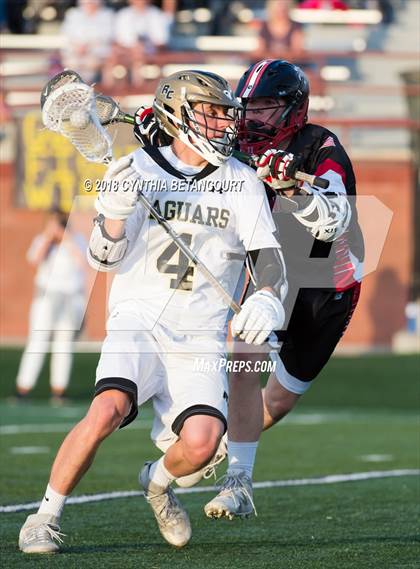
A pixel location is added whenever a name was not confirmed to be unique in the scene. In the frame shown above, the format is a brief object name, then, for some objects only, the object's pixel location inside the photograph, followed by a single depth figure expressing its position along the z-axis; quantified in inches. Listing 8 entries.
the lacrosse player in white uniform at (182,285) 184.5
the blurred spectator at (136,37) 609.6
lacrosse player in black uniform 205.6
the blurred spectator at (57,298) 448.1
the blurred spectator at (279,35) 602.5
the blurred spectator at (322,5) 648.4
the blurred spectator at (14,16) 666.2
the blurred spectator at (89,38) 606.5
